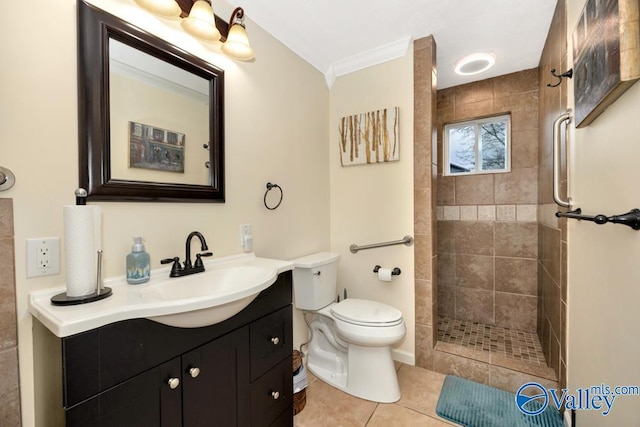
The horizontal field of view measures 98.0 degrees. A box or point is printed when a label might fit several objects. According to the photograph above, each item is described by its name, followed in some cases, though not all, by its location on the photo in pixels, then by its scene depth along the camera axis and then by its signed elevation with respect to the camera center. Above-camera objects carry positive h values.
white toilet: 1.68 -0.77
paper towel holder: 0.84 -0.26
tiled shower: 1.78 -0.36
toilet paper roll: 2.06 -0.48
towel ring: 1.78 +0.13
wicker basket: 1.61 -1.09
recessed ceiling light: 2.16 +1.17
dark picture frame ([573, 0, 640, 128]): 0.74 +0.49
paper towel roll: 0.88 -0.12
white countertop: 0.73 -0.28
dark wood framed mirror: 1.03 +0.42
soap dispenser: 1.08 -0.20
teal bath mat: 1.51 -1.15
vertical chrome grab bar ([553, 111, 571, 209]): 1.34 +0.25
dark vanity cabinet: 0.74 -0.53
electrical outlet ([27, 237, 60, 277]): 0.91 -0.14
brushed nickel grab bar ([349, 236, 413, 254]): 2.06 -0.25
